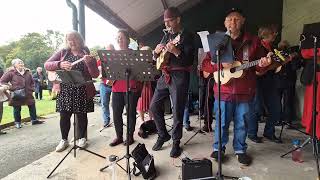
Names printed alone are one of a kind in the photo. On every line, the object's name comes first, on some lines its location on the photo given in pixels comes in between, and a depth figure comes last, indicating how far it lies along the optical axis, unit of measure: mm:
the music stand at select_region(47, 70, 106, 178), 2067
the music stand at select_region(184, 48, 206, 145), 3170
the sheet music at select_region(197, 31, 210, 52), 2325
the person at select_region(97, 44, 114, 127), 3451
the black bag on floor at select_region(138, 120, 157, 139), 2886
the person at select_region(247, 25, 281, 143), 2538
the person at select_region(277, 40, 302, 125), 2980
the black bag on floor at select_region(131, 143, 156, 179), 1879
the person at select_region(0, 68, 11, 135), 3744
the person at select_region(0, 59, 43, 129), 4004
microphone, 1712
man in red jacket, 2000
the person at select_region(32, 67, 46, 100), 8376
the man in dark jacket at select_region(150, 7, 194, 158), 2147
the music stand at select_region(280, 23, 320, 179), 1739
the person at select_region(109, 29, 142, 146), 2534
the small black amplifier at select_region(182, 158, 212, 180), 1765
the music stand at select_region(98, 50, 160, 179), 1889
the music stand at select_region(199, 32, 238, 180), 1687
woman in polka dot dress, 2376
